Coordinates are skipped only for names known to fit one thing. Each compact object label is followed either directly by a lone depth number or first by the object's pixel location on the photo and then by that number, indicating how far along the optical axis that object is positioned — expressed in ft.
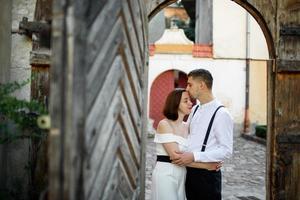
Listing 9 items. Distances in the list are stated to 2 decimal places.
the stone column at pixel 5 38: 14.52
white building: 59.16
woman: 13.30
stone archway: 15.51
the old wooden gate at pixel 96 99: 6.63
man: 13.03
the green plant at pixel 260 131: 51.50
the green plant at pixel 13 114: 9.93
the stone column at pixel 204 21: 62.71
